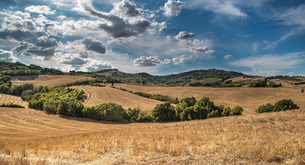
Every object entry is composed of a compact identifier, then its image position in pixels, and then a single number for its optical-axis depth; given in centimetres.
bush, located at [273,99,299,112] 3622
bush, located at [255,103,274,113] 3945
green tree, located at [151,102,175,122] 4764
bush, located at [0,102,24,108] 5675
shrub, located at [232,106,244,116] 4238
